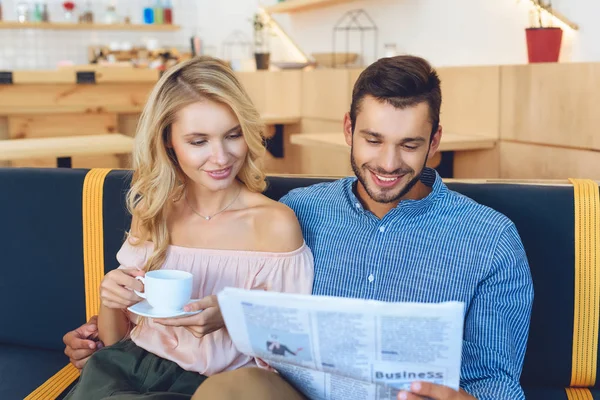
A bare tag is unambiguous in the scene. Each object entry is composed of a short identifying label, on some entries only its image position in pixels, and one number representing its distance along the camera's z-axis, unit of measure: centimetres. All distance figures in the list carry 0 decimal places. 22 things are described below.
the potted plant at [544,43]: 287
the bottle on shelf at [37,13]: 692
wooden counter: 263
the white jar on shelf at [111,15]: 724
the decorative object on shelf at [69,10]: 706
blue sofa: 151
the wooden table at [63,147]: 298
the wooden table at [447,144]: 300
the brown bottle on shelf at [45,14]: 697
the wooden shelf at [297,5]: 496
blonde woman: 143
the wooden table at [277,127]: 470
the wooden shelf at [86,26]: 686
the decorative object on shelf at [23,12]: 691
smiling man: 132
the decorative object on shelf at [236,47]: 709
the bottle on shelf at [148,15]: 740
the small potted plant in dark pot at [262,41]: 526
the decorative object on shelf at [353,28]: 467
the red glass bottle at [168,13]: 750
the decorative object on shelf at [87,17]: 711
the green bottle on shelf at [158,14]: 746
